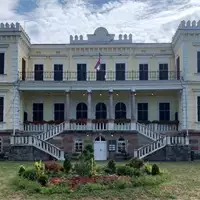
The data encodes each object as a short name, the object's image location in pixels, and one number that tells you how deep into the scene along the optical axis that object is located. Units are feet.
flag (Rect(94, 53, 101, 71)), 63.65
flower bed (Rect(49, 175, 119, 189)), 29.78
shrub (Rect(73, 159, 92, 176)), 32.86
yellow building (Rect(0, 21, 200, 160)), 59.87
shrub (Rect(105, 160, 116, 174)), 35.69
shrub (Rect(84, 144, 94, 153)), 35.86
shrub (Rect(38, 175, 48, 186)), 29.79
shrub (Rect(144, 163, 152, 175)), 35.25
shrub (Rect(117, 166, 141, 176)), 33.65
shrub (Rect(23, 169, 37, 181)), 31.87
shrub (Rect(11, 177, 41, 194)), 28.46
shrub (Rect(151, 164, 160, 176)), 35.01
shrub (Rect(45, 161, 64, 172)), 35.39
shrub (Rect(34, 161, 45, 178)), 31.92
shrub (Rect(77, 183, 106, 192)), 28.37
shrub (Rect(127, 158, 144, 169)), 36.22
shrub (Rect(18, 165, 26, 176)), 34.14
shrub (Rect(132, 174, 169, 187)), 30.34
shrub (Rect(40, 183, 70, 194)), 27.86
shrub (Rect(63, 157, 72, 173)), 35.27
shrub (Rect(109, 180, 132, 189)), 29.17
